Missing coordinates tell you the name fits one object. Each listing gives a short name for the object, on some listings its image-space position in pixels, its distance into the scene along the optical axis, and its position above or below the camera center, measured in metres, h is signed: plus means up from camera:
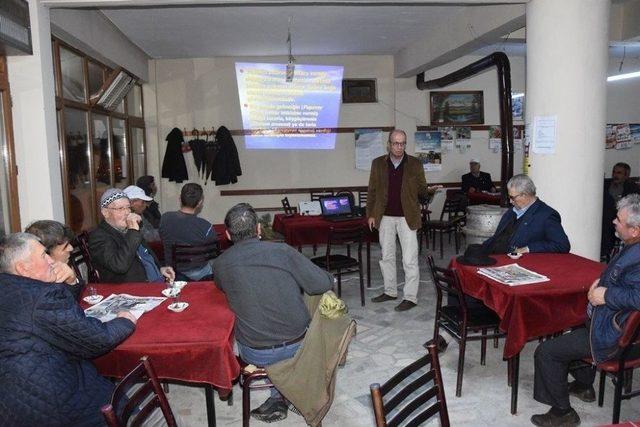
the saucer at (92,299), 2.65 -0.74
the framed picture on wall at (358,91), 8.63 +1.14
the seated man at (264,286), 2.35 -0.62
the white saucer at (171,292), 2.64 -0.71
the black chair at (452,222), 7.34 -1.01
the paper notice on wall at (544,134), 4.29 +0.16
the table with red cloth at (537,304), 2.72 -0.85
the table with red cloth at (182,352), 2.11 -0.81
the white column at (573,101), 4.14 +0.43
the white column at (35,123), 3.79 +0.31
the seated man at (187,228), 3.86 -0.53
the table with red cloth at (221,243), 4.52 -0.77
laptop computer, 5.70 -0.58
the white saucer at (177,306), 2.48 -0.73
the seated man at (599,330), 2.35 -0.90
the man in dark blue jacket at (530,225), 3.50 -0.52
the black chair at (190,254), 3.79 -0.72
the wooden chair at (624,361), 2.38 -1.05
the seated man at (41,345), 1.68 -0.64
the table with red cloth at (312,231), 5.43 -0.81
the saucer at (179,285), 2.72 -0.69
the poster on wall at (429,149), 8.97 +0.10
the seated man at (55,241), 2.51 -0.40
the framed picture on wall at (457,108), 8.93 +0.83
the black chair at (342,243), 4.74 -0.85
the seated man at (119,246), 2.96 -0.51
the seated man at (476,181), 8.68 -0.47
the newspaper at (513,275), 2.87 -0.73
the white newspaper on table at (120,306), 2.44 -0.74
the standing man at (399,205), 4.63 -0.47
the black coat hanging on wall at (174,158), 8.26 +0.03
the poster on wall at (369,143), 8.76 +0.23
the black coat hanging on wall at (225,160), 8.27 -0.01
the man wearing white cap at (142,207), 3.99 -0.39
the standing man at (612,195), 5.70 -0.52
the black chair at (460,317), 3.01 -1.04
